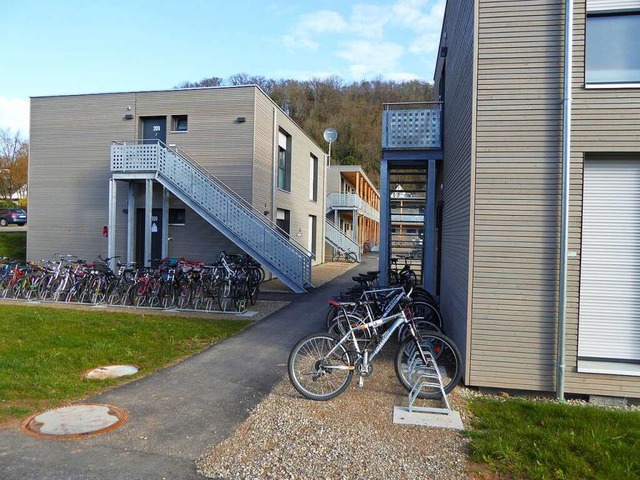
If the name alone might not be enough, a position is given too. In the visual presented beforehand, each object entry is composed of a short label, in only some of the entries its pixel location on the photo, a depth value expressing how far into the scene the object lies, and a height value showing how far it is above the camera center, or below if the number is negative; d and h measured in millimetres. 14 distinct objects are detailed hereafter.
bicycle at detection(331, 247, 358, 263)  27875 -953
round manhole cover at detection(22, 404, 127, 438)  3955 -1698
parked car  33688 +1094
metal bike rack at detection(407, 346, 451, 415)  4551 -1449
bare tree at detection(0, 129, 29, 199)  39041 +5662
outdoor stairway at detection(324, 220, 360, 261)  28422 -3
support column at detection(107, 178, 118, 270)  13990 +669
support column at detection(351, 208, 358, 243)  30859 +1040
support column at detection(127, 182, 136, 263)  14263 +418
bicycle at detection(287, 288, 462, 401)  4836 -1242
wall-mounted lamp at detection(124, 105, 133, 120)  15836 +4129
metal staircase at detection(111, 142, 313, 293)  13117 +834
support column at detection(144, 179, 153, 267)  13734 +647
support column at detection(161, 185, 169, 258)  14773 +486
